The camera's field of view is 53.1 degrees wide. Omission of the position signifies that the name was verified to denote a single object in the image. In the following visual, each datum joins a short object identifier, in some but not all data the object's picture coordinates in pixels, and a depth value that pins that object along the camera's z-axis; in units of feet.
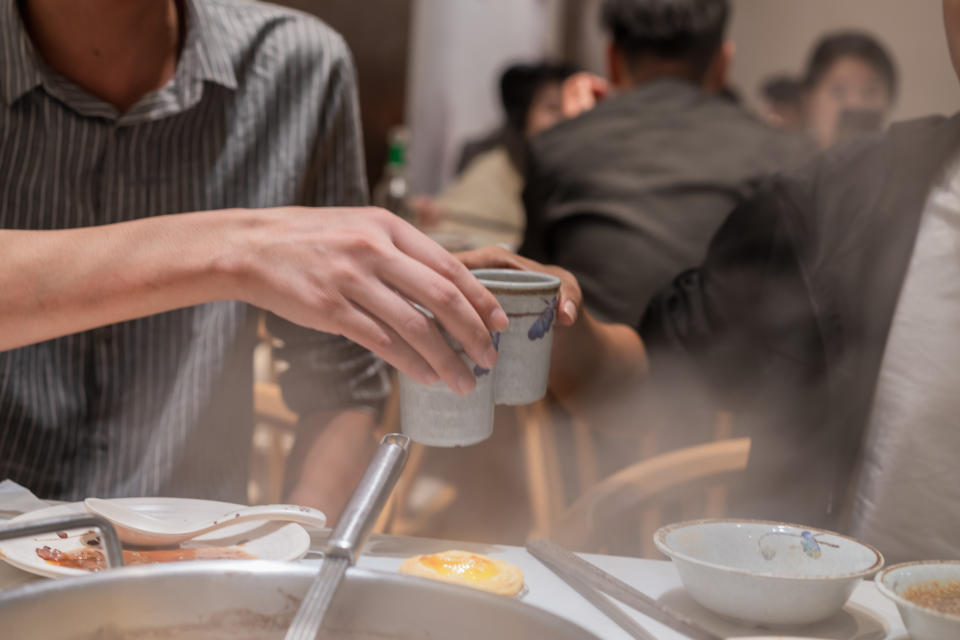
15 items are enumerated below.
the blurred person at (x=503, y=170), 10.57
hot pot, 1.88
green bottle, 8.48
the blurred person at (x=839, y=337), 3.56
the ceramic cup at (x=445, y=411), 2.66
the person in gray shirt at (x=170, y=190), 3.89
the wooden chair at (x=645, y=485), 4.15
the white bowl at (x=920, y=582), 2.11
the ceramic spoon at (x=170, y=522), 2.52
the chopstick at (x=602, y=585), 2.22
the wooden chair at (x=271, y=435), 5.09
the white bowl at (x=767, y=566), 2.29
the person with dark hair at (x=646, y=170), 6.53
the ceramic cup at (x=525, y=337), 2.71
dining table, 2.36
